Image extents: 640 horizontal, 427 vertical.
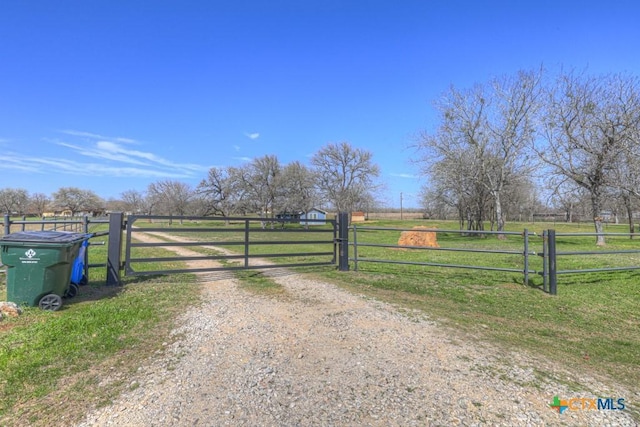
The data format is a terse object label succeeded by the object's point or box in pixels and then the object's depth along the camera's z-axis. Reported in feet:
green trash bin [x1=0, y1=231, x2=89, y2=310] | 16.10
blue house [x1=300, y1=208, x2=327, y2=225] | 191.62
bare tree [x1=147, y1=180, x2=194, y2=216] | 177.58
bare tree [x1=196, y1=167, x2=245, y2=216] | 156.66
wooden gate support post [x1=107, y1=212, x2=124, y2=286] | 21.75
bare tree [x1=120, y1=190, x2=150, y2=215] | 226.28
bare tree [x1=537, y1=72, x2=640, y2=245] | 51.88
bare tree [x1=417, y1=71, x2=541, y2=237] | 78.33
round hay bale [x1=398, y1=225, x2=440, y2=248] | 50.49
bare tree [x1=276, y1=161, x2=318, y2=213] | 146.92
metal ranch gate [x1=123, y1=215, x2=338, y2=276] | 22.70
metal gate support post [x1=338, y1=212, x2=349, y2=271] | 28.48
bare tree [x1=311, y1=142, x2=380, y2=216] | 157.58
